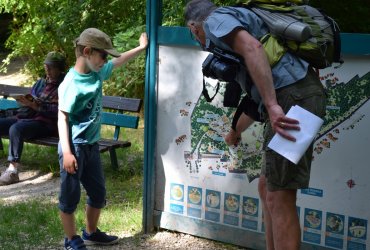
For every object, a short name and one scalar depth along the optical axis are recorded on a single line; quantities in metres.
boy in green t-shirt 4.03
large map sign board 3.73
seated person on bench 6.78
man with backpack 2.85
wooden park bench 6.68
